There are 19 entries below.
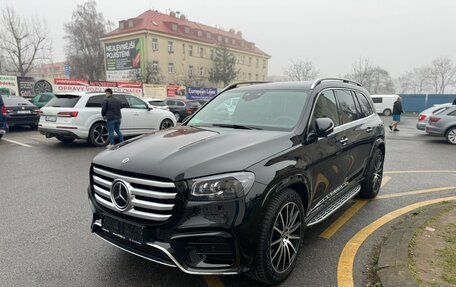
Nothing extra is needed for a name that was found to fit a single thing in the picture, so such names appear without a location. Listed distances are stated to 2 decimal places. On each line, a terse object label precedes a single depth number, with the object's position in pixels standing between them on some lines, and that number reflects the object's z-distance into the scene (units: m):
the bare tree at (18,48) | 43.31
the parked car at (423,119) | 15.00
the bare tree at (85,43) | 58.72
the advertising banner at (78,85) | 24.47
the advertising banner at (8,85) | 21.24
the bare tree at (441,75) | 76.19
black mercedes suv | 2.55
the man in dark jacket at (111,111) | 9.73
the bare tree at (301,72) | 62.02
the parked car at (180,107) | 22.70
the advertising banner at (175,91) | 33.19
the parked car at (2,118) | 11.02
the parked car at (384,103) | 36.84
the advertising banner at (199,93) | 34.59
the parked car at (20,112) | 13.62
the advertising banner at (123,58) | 55.90
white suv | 9.88
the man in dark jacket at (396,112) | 17.70
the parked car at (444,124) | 12.66
